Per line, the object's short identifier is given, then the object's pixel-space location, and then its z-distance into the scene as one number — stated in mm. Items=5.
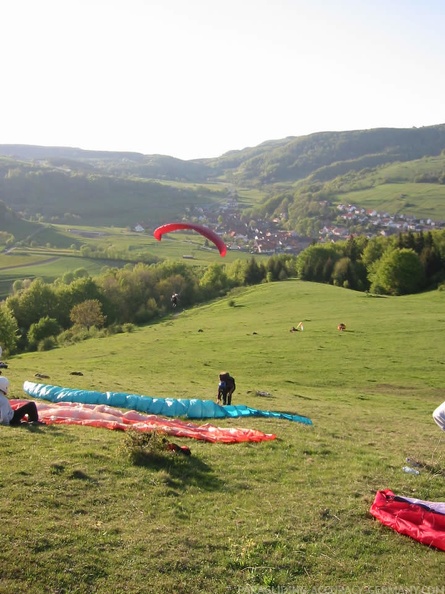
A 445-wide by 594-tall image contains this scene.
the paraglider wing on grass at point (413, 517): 9703
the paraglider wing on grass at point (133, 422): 15914
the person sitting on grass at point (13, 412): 14674
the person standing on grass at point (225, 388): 23281
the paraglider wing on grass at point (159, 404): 20047
